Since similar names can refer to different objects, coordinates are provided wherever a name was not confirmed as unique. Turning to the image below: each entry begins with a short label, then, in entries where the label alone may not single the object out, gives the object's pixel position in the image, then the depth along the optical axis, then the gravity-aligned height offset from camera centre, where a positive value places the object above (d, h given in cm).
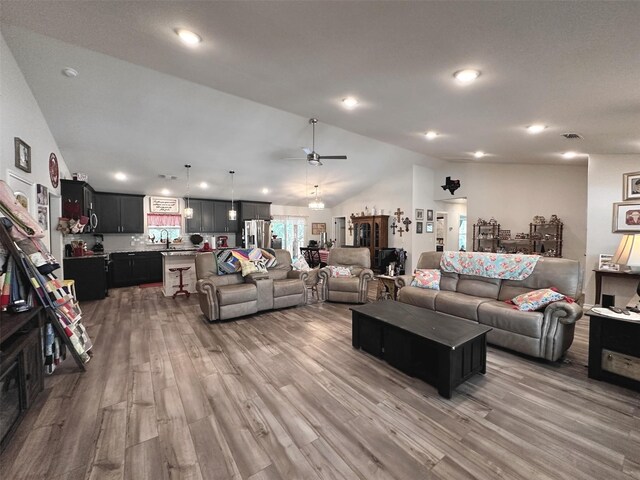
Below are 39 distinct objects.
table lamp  224 -20
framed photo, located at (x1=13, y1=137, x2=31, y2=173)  276 +85
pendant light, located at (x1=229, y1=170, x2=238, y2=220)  702 +47
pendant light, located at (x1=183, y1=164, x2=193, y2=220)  567 +43
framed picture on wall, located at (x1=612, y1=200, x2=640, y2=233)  405 +19
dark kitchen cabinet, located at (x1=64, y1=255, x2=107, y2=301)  501 -80
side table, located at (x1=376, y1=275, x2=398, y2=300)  461 -102
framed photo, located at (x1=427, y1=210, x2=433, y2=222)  812 +46
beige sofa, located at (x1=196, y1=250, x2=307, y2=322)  391 -90
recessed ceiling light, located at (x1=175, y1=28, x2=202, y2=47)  201 +151
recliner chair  487 -93
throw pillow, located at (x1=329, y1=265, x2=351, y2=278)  510 -77
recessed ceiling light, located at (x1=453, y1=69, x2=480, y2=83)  224 +133
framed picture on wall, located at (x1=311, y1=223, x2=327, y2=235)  1055 +14
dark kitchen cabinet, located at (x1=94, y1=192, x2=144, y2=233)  649 +50
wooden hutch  840 -9
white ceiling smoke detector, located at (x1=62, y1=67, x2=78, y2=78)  305 +185
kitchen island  554 -85
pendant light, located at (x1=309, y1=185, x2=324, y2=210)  641 +63
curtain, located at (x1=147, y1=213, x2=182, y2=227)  730 +35
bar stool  546 -114
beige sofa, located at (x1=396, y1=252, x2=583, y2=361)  265 -88
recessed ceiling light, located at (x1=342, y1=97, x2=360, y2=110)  311 +154
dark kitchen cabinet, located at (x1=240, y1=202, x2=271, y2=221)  847 +69
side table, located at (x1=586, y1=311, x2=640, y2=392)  225 -105
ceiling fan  458 +129
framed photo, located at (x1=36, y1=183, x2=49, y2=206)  337 +51
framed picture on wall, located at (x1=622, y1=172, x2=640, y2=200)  404 +66
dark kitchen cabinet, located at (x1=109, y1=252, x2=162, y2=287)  647 -88
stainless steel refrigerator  841 -3
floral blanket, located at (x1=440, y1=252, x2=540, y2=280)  339 -47
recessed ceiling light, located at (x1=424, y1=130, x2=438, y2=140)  415 +153
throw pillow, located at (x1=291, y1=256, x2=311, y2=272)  521 -66
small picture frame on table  416 -51
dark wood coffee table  220 -104
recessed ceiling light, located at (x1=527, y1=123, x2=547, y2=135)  332 +130
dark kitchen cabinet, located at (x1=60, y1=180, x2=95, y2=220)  470 +64
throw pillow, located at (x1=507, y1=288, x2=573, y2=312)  279 -74
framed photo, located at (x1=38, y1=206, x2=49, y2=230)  341 +22
